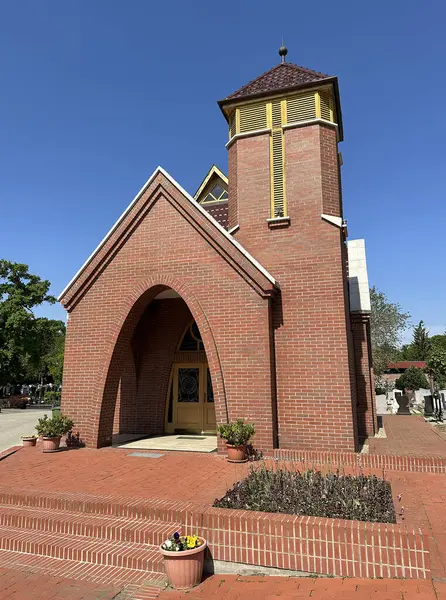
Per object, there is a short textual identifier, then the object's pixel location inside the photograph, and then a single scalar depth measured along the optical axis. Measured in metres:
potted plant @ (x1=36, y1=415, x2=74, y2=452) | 10.23
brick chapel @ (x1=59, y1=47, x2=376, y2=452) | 9.75
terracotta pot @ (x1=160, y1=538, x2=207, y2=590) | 4.53
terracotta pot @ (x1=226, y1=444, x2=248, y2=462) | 8.71
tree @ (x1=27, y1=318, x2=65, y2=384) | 36.08
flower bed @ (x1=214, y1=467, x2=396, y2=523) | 5.01
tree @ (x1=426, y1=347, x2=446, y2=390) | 21.30
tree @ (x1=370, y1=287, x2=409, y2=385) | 44.03
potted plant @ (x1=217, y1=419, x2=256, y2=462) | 8.70
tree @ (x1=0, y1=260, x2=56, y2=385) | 34.84
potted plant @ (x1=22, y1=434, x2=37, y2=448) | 11.10
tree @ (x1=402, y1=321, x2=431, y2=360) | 83.27
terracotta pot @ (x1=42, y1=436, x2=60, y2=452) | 10.21
